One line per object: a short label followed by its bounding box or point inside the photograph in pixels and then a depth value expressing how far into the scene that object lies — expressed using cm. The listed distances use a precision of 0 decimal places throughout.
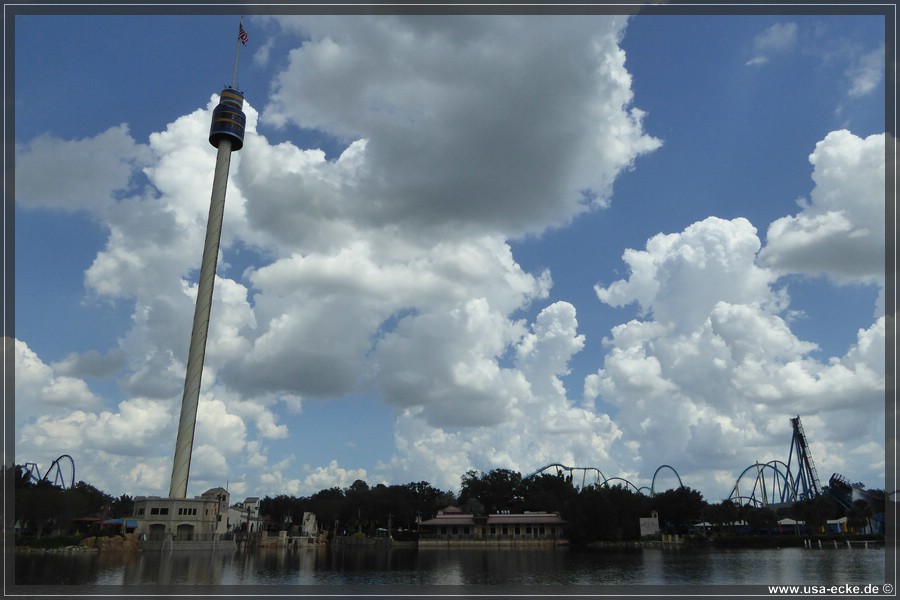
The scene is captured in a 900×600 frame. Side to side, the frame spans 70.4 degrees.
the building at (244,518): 12406
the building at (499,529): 11800
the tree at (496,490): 15300
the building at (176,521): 9081
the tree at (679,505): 12131
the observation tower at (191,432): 9256
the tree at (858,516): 11325
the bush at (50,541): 8375
